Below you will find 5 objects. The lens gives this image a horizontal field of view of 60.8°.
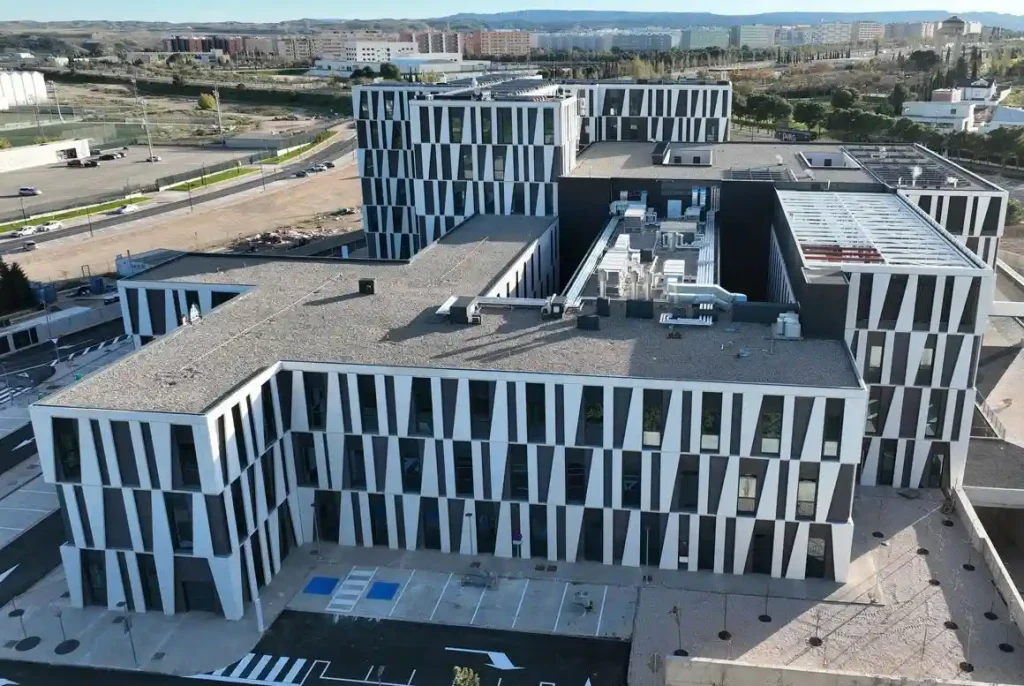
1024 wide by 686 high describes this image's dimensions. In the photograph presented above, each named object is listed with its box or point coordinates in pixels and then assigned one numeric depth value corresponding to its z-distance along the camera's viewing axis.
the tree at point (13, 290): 76.06
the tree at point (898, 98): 160.75
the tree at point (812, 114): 147.75
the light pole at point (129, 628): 35.46
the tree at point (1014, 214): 98.25
